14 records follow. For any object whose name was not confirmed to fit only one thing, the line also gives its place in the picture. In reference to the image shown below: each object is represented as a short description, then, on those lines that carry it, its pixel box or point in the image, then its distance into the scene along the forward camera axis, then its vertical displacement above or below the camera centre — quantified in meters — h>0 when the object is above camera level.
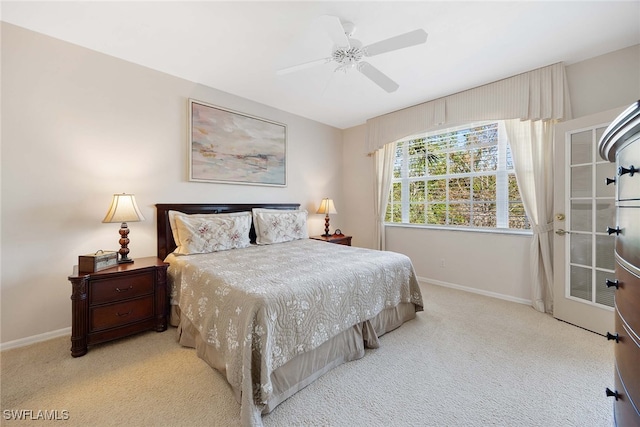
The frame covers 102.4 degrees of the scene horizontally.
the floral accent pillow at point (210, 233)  2.64 -0.22
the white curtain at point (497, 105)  2.68 +1.35
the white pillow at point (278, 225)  3.31 -0.17
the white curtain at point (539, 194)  2.78 +0.23
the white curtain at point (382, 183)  4.23 +0.52
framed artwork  3.08 +0.86
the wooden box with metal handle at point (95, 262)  2.07 -0.42
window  3.25 +0.47
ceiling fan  1.78 +1.27
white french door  2.25 -0.10
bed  1.45 -0.62
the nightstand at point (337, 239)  3.96 -0.40
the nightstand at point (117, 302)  1.99 -0.76
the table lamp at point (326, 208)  4.18 +0.09
